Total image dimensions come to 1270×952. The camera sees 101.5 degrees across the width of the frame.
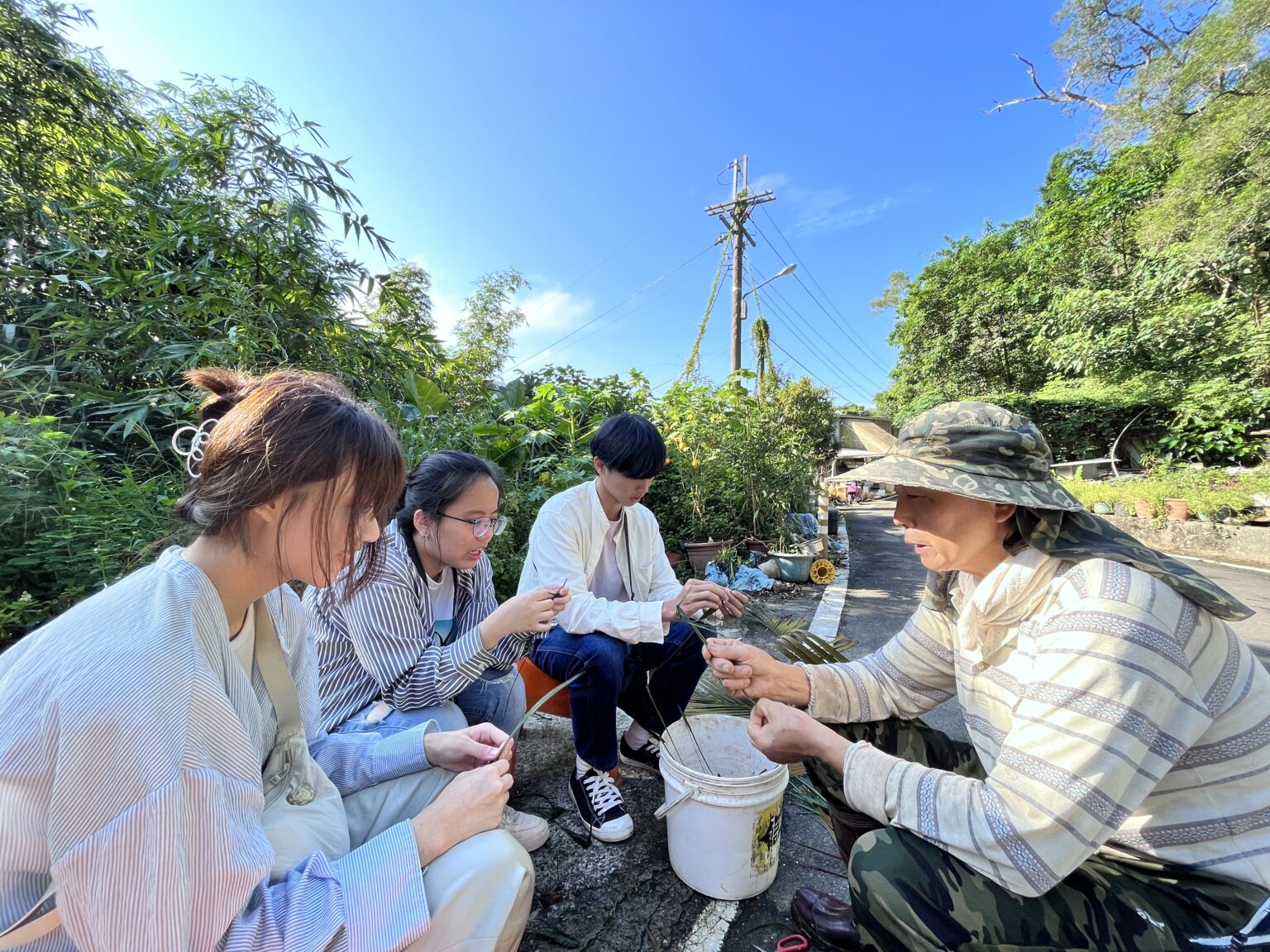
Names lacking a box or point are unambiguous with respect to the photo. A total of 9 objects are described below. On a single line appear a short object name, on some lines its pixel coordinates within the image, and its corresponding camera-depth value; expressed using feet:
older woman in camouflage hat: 3.30
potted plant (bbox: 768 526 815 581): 20.29
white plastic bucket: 5.28
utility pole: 43.88
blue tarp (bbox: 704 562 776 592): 18.52
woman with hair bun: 2.40
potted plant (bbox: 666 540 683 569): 20.26
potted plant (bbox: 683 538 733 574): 19.58
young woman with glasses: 5.84
